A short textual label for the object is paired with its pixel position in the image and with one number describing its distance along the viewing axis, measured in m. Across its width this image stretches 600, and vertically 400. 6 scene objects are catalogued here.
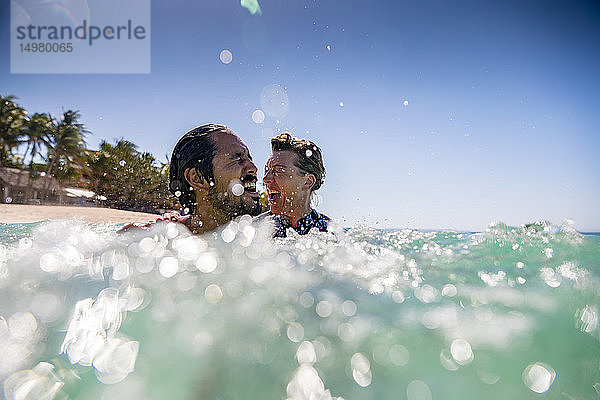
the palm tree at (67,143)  24.69
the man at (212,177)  0.63
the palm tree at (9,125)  21.90
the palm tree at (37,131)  23.22
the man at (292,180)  0.80
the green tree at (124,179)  25.18
